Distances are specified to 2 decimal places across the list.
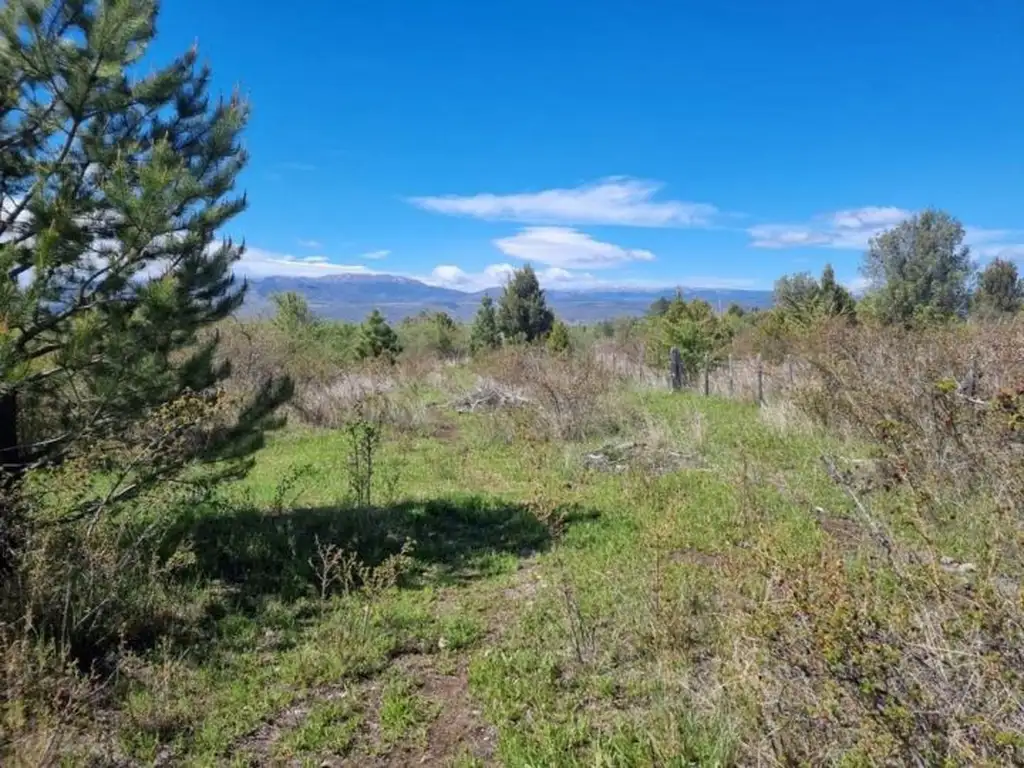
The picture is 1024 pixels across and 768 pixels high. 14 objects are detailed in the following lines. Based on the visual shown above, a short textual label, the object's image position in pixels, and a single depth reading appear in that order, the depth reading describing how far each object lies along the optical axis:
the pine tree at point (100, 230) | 3.77
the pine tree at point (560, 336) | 24.73
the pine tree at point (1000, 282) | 28.59
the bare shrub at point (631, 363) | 16.47
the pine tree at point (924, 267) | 26.66
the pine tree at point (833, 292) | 25.30
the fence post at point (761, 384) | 12.36
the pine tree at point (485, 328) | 32.72
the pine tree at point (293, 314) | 20.41
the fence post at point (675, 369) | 15.27
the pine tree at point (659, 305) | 41.09
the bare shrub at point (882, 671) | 1.68
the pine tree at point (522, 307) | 32.97
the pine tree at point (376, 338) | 24.31
